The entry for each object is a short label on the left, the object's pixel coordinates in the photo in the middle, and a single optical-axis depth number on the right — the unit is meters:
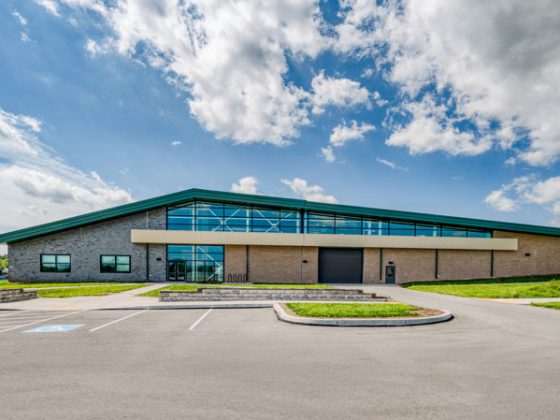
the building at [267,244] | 27.03
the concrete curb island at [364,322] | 9.99
